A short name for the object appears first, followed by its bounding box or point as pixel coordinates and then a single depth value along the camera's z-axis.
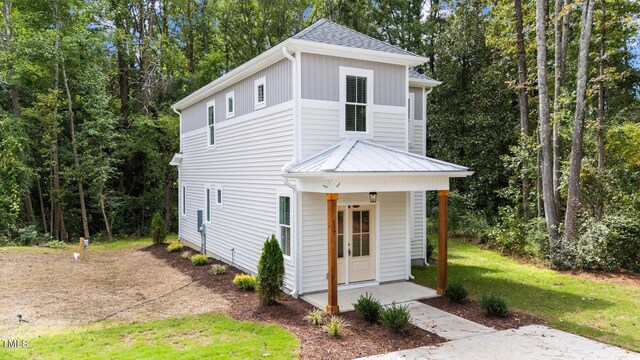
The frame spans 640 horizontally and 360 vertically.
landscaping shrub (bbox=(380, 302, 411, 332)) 7.00
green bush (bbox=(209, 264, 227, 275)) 11.76
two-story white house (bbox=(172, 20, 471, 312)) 8.78
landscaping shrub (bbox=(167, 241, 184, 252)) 15.76
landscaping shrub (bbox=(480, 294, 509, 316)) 7.89
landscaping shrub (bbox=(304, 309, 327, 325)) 7.61
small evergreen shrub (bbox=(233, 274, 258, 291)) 10.03
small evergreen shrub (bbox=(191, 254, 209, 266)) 13.18
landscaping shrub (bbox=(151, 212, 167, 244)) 17.86
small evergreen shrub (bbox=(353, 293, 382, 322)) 7.62
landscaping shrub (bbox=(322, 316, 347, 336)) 6.99
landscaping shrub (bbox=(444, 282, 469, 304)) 8.77
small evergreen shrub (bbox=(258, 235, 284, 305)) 8.68
